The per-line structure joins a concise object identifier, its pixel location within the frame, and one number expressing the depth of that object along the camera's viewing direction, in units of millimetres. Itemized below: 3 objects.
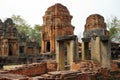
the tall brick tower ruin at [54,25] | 25875
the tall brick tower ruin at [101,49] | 12662
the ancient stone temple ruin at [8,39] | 23453
